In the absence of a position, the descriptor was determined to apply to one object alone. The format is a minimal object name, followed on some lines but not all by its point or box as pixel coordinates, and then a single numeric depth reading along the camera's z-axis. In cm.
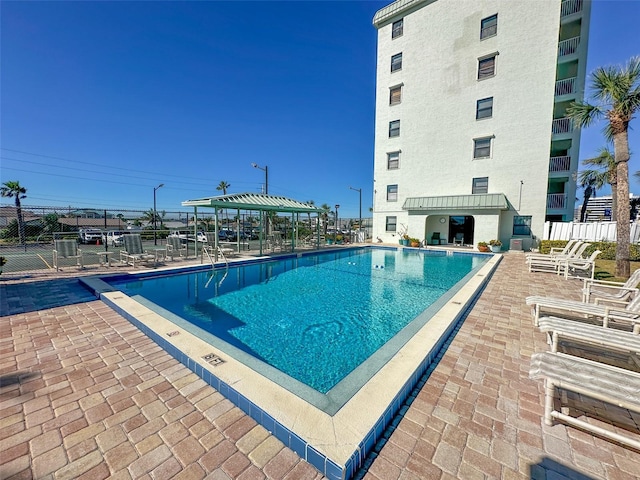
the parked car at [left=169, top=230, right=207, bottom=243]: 1218
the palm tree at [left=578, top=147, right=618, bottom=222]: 1531
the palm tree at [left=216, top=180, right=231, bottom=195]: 3541
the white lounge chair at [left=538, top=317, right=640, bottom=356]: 266
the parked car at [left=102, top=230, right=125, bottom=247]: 1522
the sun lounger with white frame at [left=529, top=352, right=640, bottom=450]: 188
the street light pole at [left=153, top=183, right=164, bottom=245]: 2739
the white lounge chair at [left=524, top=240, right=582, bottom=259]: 1028
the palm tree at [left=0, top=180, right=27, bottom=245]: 1895
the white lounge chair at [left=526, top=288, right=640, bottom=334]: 354
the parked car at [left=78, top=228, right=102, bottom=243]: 1628
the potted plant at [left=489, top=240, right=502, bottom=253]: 1533
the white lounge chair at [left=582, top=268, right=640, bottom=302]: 454
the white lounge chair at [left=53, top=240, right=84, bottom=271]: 809
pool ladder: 802
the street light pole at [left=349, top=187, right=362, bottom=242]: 2323
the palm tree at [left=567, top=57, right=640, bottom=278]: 791
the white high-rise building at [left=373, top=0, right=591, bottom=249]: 1570
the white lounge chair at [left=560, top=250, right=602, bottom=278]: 775
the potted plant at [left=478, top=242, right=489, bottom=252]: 1555
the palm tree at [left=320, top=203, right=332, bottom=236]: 1872
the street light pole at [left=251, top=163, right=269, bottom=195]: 2026
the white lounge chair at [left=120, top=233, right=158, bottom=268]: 901
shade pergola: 1012
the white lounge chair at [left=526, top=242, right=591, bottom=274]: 864
